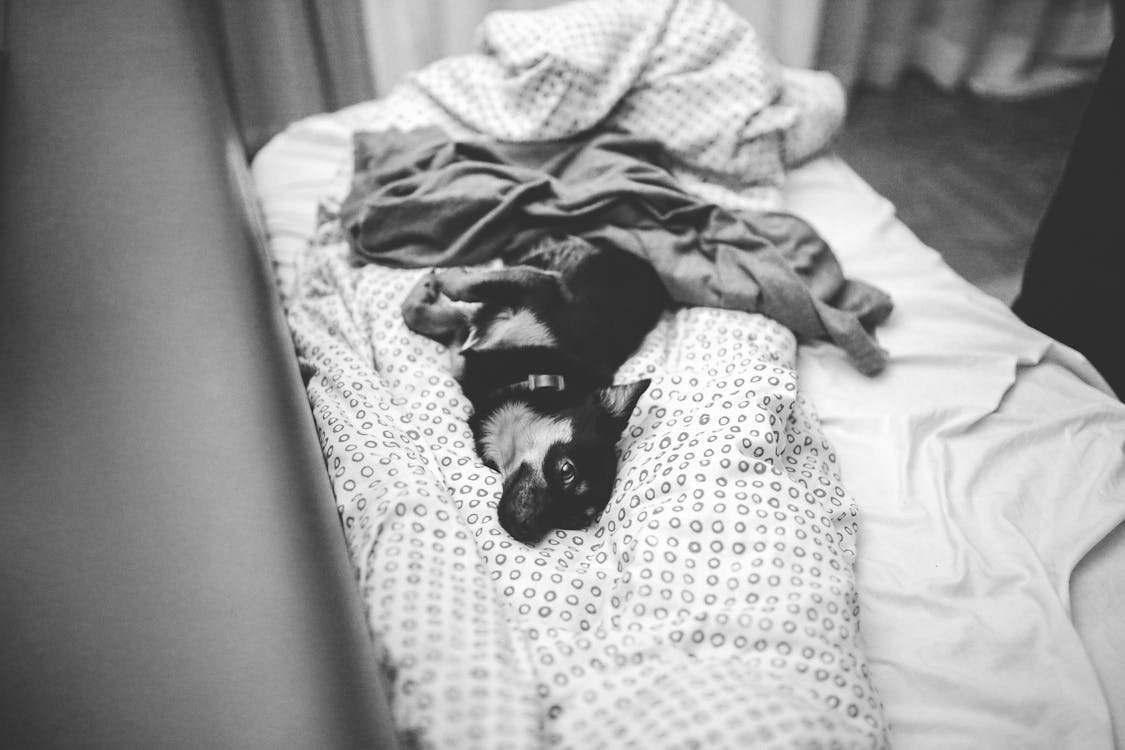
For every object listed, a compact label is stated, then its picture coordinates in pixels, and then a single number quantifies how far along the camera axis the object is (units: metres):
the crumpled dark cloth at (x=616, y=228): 1.42
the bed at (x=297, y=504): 0.60
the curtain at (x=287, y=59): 2.38
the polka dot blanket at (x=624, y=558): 0.75
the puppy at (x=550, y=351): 1.19
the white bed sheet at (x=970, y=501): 0.92
